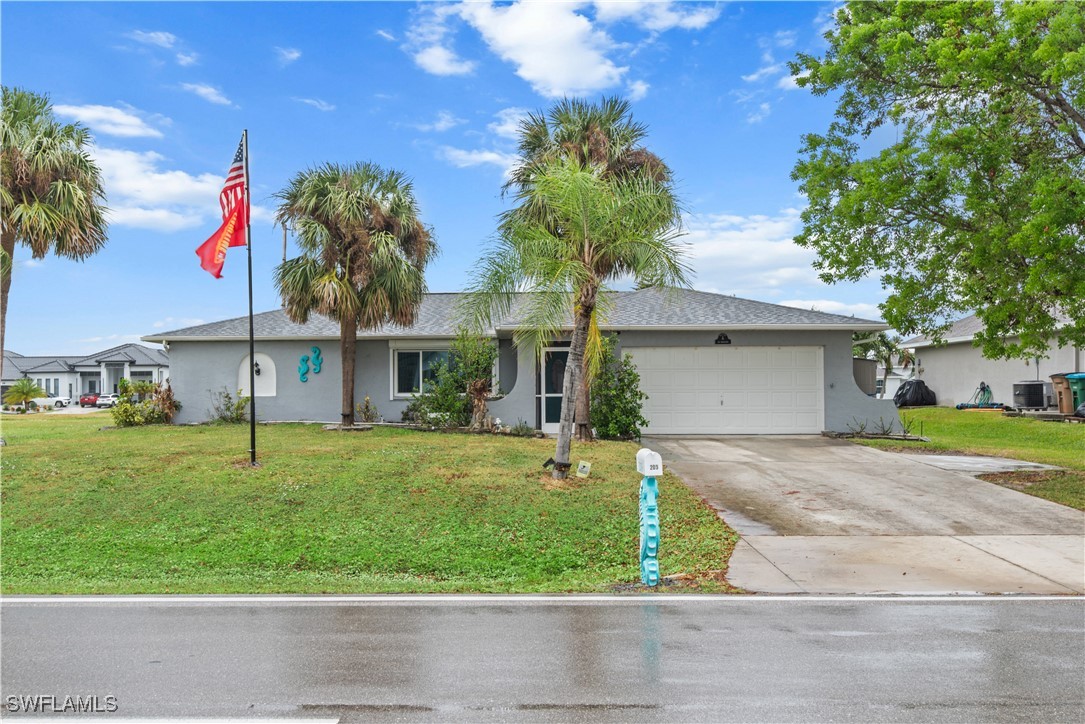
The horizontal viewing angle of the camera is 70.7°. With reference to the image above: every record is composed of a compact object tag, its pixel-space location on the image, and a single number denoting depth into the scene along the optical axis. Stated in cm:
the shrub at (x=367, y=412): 2031
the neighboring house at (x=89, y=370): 6016
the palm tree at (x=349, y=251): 1803
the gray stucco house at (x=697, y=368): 1922
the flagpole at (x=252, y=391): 1250
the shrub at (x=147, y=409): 2080
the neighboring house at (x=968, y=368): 2625
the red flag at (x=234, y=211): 1278
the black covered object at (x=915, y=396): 3209
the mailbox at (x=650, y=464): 732
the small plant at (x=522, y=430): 1814
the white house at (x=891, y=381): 4356
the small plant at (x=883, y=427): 1920
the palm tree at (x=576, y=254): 1118
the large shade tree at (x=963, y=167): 1081
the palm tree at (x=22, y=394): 4391
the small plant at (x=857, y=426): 1920
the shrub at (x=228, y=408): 2075
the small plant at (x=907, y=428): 1912
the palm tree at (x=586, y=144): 1700
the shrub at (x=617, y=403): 1759
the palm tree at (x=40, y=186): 1694
